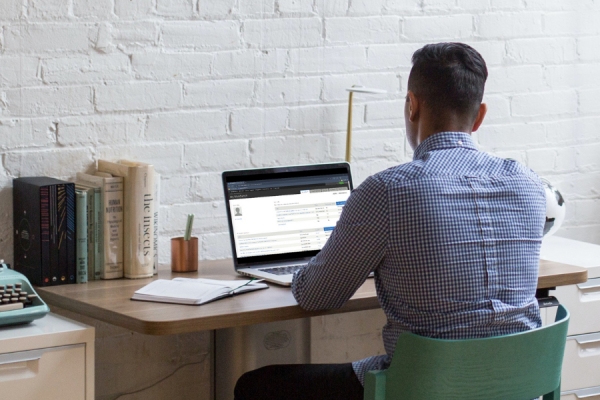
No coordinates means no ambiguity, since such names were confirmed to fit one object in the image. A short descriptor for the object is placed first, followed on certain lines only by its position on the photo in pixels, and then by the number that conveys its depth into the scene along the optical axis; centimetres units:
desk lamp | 414
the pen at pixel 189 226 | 374
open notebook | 316
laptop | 372
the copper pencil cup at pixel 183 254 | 375
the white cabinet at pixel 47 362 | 283
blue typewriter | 291
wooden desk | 294
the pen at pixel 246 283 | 326
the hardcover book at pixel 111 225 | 354
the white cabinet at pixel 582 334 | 409
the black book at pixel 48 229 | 338
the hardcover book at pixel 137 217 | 354
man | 281
